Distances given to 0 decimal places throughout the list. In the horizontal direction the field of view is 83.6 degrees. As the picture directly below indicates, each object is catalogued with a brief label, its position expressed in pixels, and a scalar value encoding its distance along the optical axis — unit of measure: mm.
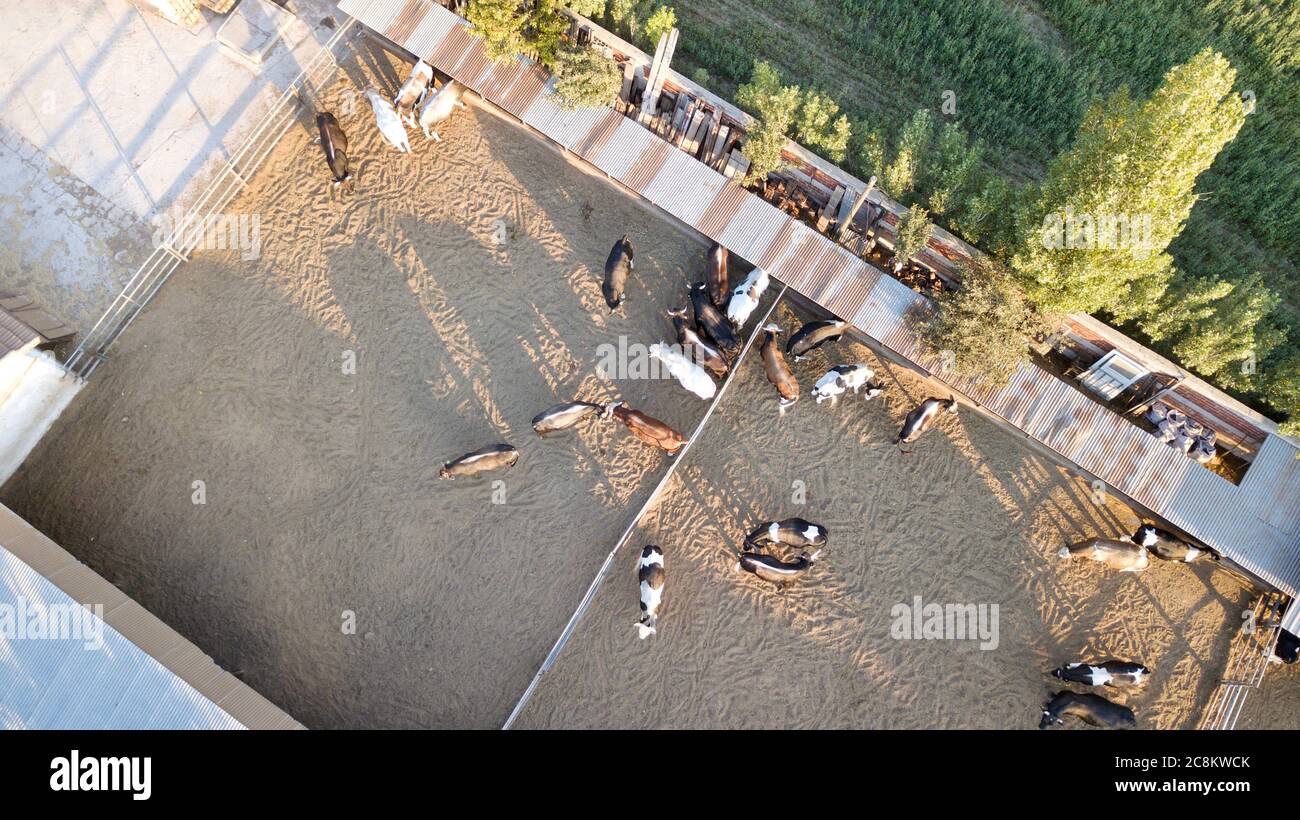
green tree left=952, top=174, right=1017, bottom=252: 14570
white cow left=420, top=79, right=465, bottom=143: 16562
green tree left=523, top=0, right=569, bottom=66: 15680
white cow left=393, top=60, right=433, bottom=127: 16609
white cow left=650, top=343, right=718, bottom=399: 15406
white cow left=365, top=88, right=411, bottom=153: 16531
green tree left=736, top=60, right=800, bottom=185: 15242
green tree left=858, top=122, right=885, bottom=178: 15406
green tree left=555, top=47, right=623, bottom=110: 15617
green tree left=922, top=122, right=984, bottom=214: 14805
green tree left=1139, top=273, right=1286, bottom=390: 13945
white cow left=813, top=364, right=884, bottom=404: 15438
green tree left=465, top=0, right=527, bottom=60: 15234
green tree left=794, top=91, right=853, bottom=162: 15344
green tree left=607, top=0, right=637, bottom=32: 16581
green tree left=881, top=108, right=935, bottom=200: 15047
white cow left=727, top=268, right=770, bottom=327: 15727
